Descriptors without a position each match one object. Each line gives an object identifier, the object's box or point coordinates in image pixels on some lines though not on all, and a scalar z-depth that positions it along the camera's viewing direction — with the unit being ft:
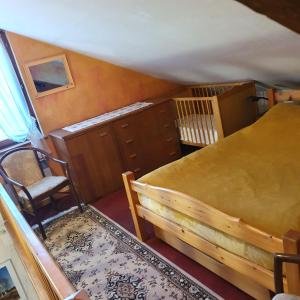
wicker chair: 10.86
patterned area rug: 7.40
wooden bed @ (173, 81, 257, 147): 11.89
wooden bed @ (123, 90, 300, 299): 5.17
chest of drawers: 12.10
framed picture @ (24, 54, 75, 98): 12.49
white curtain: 11.80
